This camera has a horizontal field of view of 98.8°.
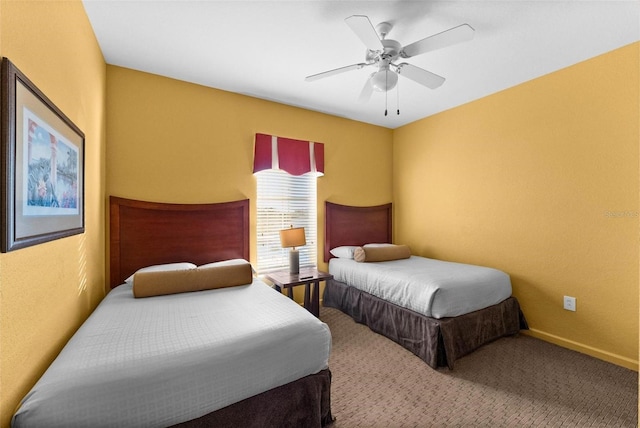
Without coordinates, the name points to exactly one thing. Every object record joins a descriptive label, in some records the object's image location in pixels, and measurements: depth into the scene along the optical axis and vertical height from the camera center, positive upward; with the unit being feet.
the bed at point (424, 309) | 7.22 -2.90
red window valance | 10.19 +2.32
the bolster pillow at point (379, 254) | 10.38 -1.53
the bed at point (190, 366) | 3.22 -2.05
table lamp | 9.59 -0.96
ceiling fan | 5.20 +3.50
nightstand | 8.92 -2.17
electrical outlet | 7.96 -2.62
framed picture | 2.91 +0.64
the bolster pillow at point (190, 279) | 6.37 -1.61
